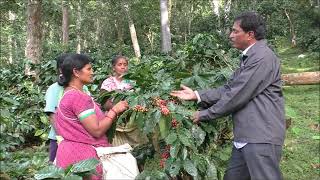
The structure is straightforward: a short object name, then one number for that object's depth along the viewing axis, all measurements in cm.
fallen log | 683
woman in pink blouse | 176
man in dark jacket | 191
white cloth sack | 181
